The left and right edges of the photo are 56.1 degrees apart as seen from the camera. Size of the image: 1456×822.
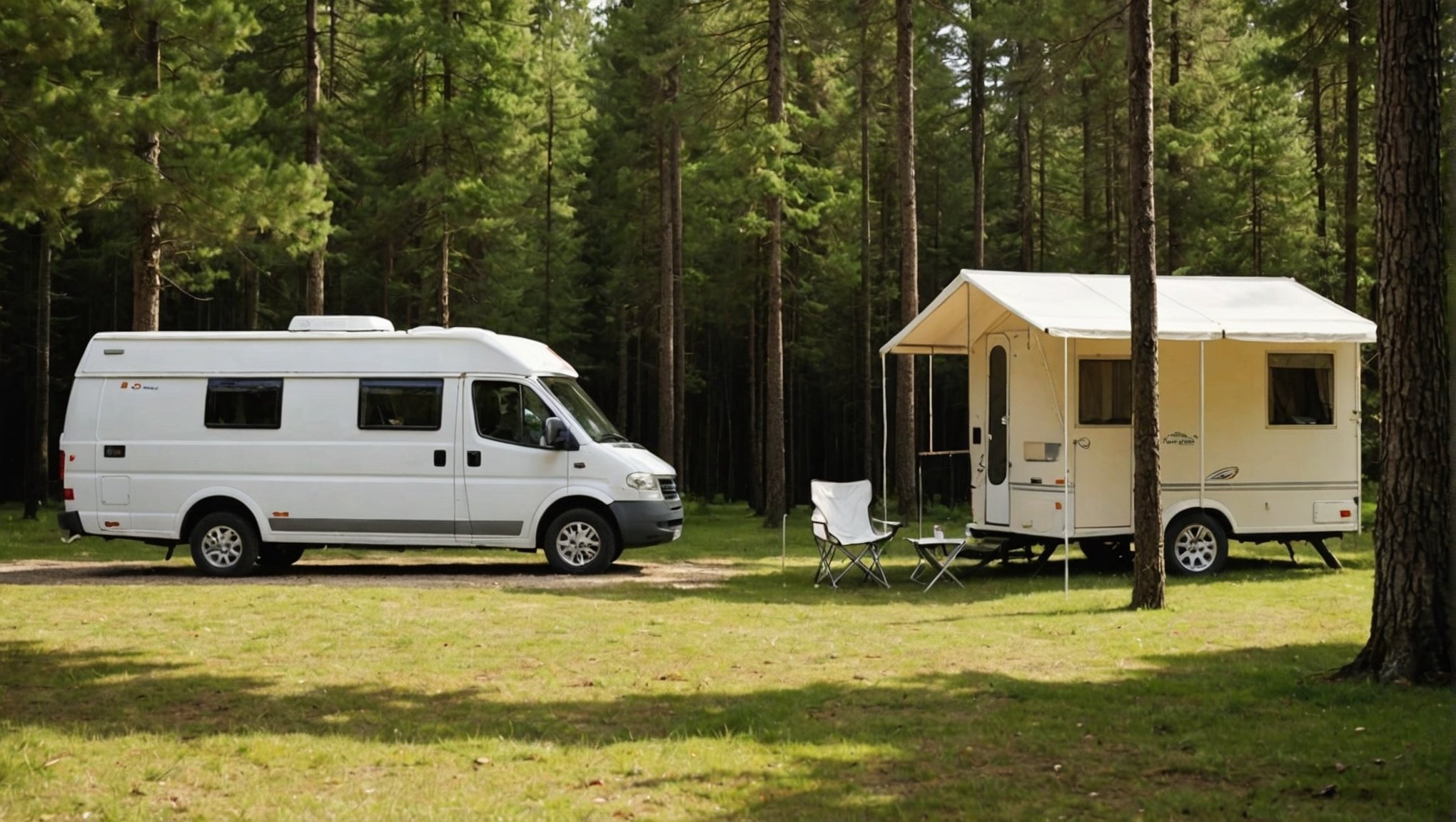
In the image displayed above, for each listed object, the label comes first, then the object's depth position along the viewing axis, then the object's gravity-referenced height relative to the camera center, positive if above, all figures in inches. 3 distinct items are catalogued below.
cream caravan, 534.6 +5.9
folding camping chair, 506.0 -34.3
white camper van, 538.9 -5.8
